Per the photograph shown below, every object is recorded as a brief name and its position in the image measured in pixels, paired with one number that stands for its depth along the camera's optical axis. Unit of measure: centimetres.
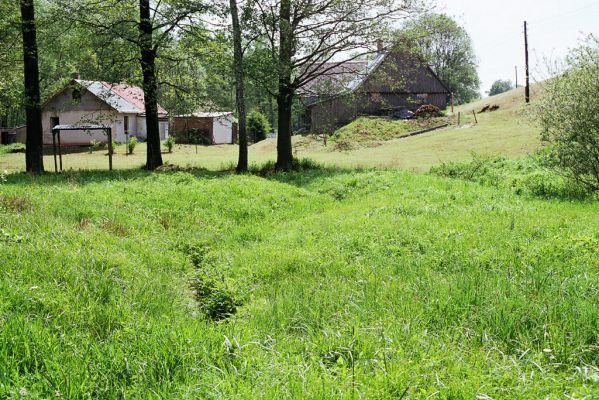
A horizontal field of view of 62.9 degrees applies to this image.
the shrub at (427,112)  4794
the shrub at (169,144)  4065
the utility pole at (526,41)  4575
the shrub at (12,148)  4238
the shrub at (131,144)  3816
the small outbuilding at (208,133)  5031
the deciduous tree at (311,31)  1939
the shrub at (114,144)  4152
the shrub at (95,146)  4119
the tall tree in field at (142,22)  1808
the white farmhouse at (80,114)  4522
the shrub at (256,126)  5328
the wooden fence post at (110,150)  2015
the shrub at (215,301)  572
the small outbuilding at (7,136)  5103
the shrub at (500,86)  12825
